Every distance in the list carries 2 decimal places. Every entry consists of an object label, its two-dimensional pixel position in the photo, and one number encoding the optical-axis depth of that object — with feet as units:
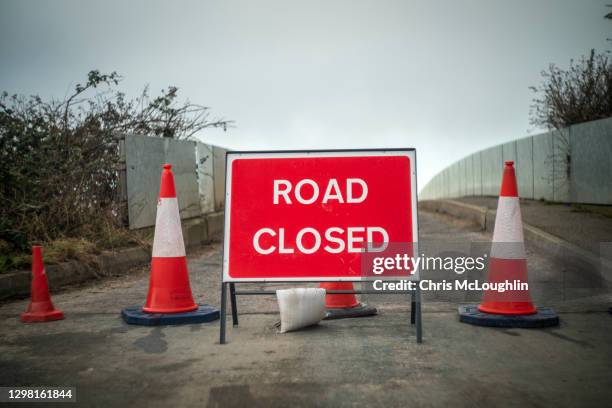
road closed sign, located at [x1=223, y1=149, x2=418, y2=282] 18.17
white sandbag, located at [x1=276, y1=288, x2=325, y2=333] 18.20
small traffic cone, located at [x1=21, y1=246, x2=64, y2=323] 20.47
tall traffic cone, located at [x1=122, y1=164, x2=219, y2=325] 20.04
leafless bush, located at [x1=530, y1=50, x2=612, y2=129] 54.24
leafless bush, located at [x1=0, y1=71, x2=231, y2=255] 30.96
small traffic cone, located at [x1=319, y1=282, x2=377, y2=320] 20.44
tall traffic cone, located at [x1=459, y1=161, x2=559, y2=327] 19.25
